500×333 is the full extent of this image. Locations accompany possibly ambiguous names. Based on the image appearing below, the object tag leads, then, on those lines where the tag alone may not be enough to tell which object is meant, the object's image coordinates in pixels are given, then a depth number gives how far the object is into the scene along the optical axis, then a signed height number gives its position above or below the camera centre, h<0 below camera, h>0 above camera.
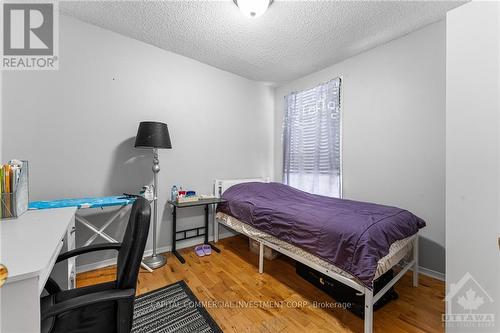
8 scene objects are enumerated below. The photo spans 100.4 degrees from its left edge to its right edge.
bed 1.41 -0.57
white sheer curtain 2.99 +0.41
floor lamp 2.17 +0.24
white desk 0.66 -0.35
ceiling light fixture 1.76 +1.37
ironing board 1.73 -0.35
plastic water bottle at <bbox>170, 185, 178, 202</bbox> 2.65 -0.37
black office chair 0.79 -0.51
